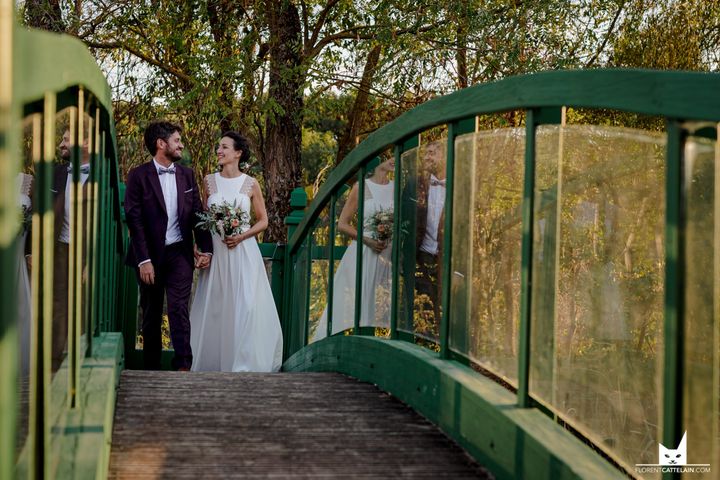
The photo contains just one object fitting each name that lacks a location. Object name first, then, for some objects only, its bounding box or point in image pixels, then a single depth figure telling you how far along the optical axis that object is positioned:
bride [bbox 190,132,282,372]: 8.76
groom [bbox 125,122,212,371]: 7.75
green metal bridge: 2.55
